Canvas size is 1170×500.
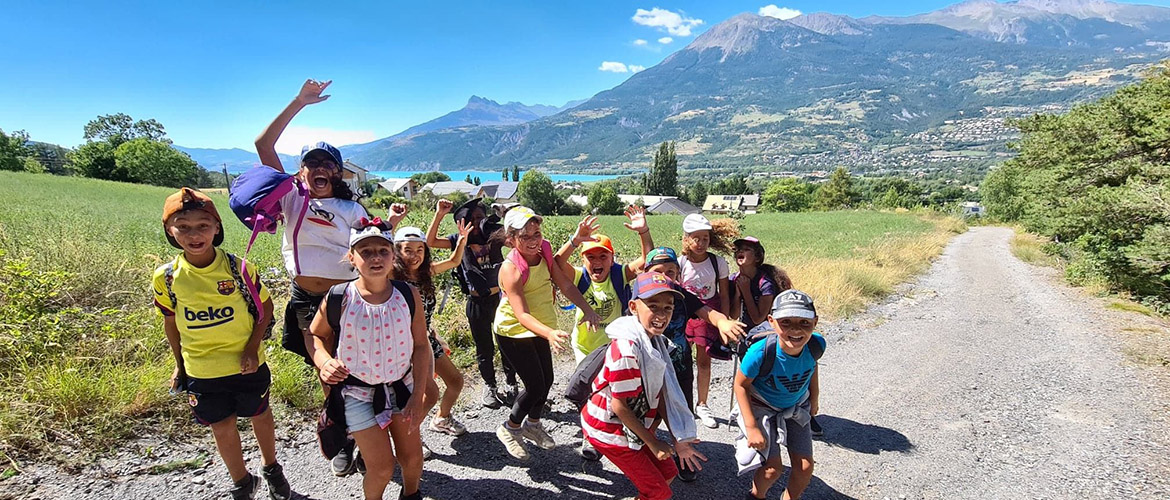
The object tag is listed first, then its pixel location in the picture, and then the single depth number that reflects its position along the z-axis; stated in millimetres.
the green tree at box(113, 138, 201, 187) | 51500
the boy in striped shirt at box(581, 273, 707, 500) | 2141
